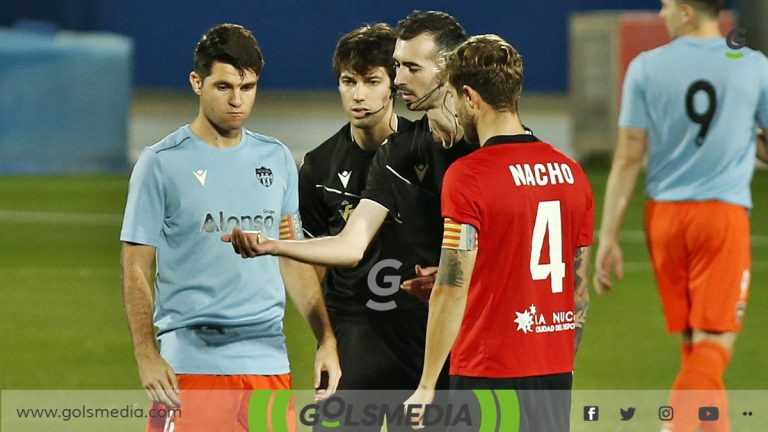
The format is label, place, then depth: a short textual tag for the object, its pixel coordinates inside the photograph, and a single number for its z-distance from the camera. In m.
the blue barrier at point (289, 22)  66.06
